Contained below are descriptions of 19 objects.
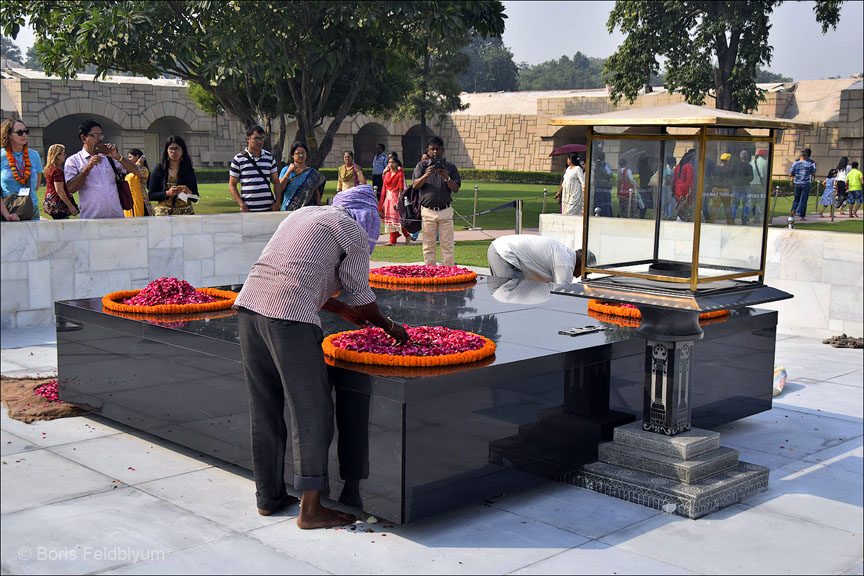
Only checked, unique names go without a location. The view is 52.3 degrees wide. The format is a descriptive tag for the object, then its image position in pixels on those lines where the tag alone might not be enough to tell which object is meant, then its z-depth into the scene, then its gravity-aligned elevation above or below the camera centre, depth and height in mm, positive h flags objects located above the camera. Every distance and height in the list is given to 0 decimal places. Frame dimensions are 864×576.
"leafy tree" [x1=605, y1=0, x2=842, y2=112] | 22594 +4424
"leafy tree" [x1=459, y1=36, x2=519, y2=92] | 74619 +11717
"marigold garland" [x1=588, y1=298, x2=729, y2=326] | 5992 -701
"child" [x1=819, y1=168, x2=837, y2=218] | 13855 +274
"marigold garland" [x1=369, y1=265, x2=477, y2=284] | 7645 -623
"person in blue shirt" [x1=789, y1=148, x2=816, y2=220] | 14789 +644
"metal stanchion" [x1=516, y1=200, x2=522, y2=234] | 13375 -150
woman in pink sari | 16672 +256
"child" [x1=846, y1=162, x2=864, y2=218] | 16497 +590
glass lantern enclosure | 4574 +88
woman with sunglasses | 8820 +305
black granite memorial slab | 4289 -1082
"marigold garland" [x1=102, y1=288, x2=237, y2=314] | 5926 -738
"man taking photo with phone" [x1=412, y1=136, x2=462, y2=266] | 10398 +110
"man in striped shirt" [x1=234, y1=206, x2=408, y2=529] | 4148 -562
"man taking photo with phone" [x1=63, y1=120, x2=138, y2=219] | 9133 +249
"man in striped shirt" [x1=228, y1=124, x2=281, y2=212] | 9461 +275
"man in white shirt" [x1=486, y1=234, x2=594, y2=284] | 8336 -499
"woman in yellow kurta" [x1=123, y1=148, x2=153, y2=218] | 10531 -7
